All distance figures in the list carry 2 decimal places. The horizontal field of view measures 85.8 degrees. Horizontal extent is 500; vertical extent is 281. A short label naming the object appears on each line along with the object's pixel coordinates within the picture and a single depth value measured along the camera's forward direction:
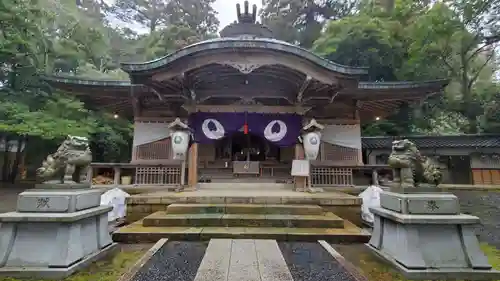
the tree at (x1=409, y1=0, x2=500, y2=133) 19.69
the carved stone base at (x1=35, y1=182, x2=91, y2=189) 3.47
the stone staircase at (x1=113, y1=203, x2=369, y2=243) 4.74
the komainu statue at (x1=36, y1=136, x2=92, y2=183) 3.58
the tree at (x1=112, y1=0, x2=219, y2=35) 33.81
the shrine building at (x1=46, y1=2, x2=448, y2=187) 7.55
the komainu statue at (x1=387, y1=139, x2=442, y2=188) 3.66
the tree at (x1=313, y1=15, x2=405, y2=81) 20.00
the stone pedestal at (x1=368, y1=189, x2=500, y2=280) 3.16
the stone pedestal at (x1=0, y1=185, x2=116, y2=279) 3.15
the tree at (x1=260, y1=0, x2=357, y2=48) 29.55
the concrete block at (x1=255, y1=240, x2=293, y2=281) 3.13
